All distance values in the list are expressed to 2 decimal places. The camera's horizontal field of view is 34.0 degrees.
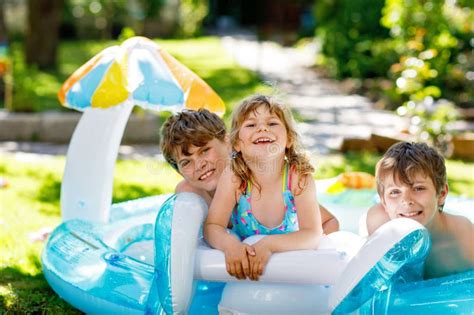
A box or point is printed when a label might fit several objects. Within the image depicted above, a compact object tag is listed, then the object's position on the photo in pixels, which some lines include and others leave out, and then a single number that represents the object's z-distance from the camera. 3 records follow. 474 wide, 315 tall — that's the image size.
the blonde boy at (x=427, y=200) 2.96
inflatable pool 2.65
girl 3.00
